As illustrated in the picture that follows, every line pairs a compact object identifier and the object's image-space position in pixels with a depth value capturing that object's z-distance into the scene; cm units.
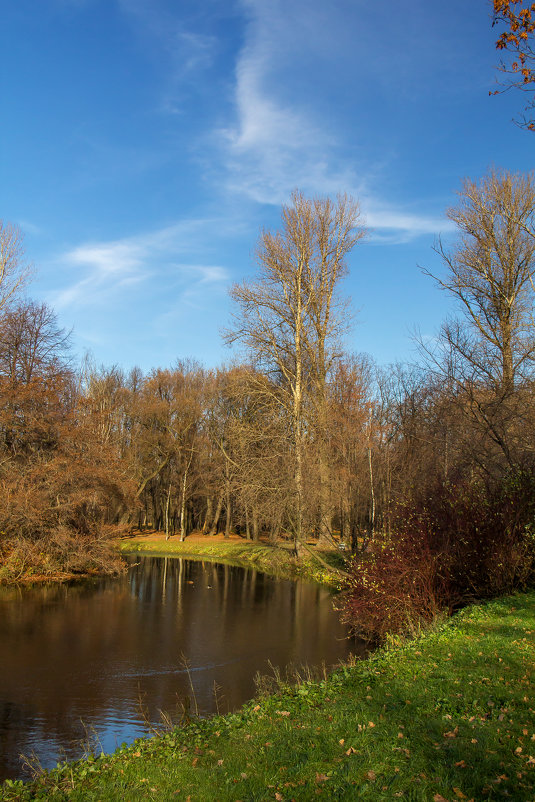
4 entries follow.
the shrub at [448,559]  1287
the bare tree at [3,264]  2566
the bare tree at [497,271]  1820
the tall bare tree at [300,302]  2955
